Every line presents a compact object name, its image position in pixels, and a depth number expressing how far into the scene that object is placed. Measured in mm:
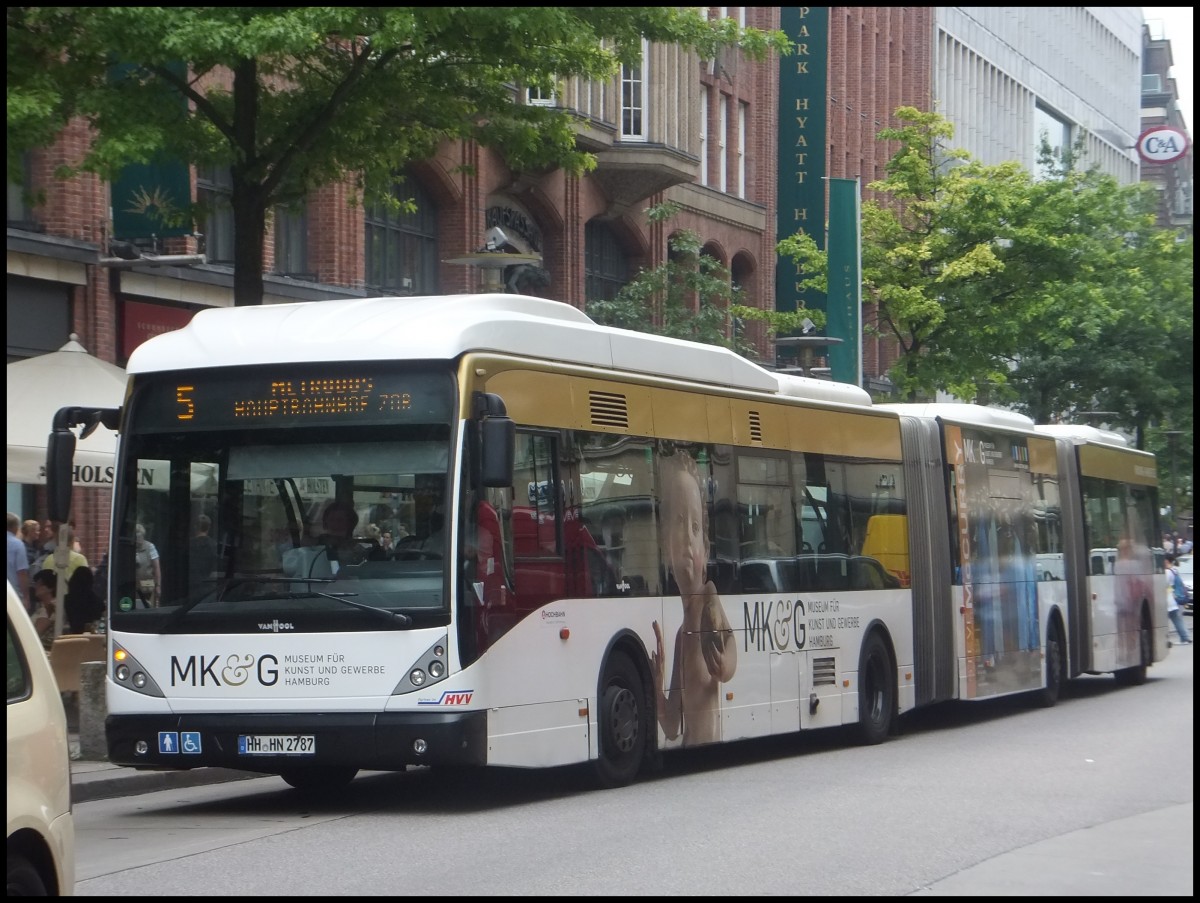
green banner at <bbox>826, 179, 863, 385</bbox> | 34500
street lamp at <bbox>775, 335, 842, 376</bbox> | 29281
